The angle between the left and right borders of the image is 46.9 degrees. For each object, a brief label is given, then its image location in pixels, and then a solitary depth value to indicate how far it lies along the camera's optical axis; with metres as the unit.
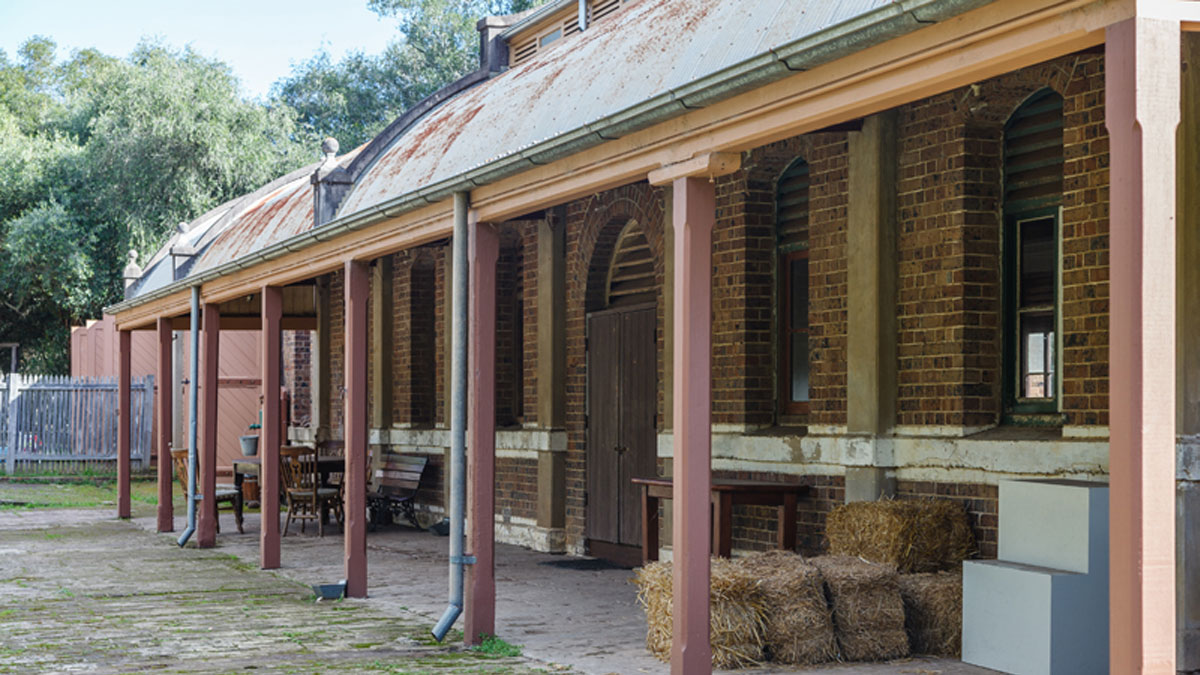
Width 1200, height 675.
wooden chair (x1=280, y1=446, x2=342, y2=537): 14.98
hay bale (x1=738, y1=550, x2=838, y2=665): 7.34
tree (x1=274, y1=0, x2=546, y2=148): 43.72
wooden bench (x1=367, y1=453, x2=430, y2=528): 15.98
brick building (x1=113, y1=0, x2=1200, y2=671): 4.74
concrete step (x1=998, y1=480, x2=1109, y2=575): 6.74
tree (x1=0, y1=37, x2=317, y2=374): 29.58
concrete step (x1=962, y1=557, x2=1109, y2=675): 6.76
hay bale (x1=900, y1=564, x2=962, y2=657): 7.62
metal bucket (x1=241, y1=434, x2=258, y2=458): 19.31
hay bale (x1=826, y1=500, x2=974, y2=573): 7.91
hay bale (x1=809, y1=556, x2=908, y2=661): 7.47
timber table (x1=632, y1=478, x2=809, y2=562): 9.05
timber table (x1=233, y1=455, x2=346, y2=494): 15.88
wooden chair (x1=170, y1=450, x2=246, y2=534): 15.86
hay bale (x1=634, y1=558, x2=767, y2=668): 7.26
